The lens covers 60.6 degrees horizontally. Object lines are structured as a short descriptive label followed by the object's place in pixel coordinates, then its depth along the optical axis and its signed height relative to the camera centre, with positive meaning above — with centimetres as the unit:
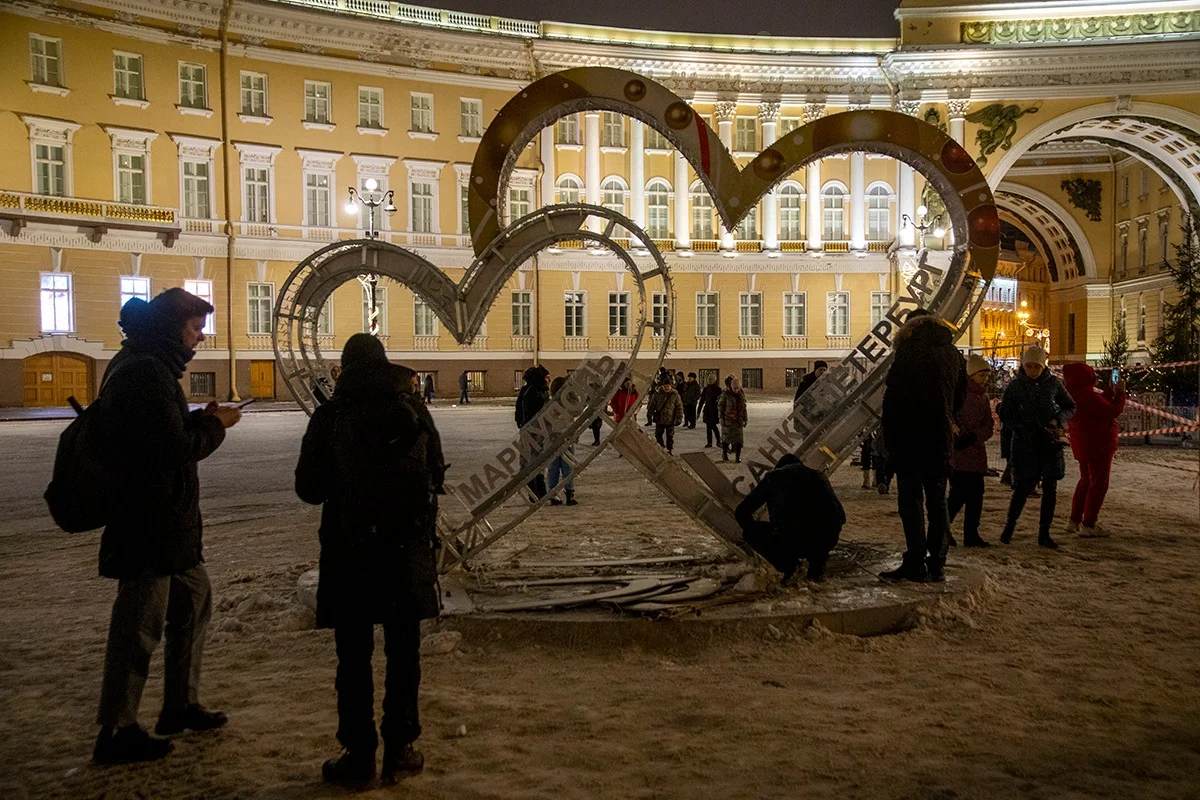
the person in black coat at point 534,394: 1275 -30
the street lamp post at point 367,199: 3941 +679
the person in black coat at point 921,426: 720 -42
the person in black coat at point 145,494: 440 -52
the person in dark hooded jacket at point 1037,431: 939 -61
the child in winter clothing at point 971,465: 941 -91
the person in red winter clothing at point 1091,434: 988 -68
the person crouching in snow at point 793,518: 705 -105
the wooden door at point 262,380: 3900 -25
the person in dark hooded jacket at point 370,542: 425 -71
